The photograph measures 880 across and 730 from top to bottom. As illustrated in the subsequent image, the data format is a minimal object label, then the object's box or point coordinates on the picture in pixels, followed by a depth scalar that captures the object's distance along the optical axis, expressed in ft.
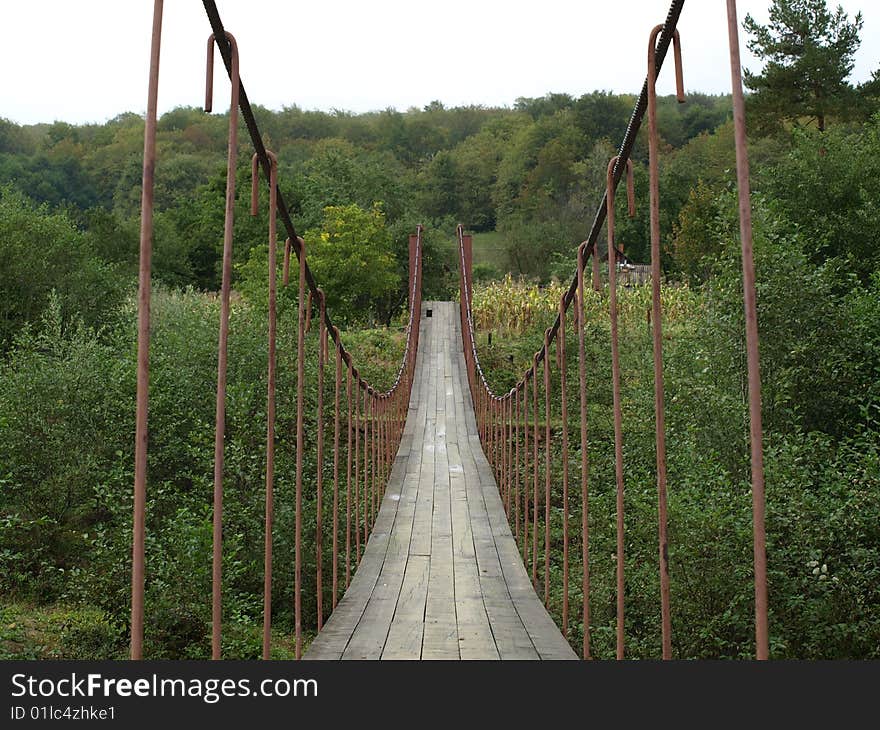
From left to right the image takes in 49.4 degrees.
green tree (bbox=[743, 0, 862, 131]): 48.42
